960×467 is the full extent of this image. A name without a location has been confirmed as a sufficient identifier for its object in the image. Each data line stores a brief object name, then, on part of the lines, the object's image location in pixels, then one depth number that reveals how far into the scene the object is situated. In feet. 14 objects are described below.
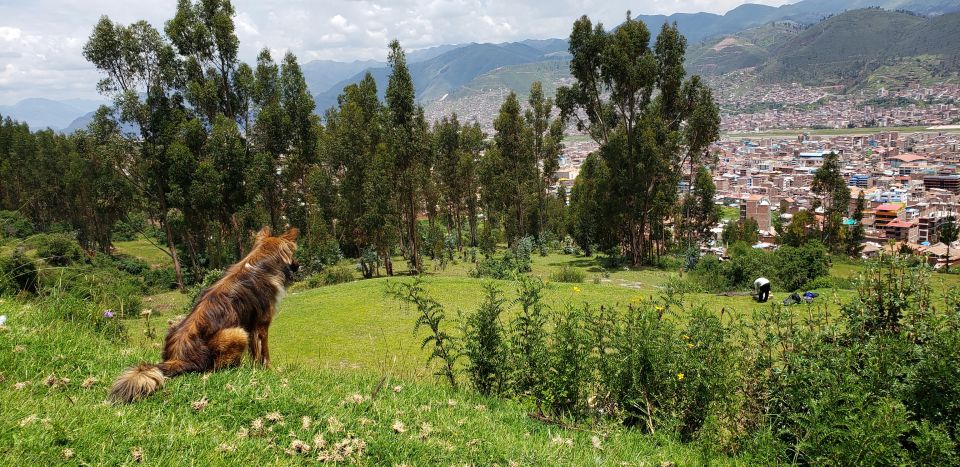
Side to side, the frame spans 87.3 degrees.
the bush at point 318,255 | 75.82
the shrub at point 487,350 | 13.67
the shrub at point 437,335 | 13.91
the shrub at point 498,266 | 55.57
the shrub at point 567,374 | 12.80
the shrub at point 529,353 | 13.16
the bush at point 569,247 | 92.12
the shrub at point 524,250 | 64.03
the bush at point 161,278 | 74.43
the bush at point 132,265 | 84.17
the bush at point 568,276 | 52.70
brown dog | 9.87
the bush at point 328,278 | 57.47
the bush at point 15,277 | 15.51
